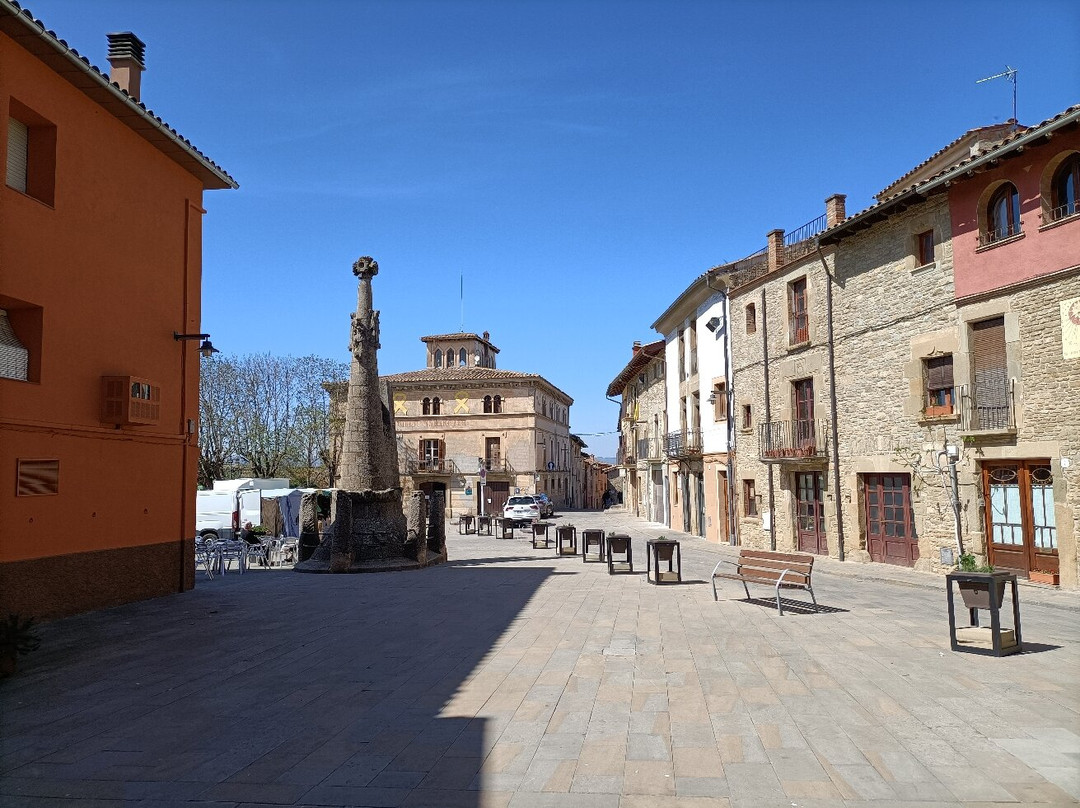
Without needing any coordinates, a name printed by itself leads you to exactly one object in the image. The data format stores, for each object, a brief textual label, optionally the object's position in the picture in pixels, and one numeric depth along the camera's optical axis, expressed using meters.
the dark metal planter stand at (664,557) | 12.70
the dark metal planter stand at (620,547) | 14.79
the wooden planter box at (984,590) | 7.23
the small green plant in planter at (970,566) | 7.88
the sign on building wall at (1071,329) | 12.12
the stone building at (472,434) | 47.91
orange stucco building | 9.35
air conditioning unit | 10.77
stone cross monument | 16.30
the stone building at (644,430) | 36.28
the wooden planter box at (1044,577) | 12.57
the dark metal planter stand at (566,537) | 19.83
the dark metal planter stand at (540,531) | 22.56
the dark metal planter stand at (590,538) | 17.84
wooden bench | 9.92
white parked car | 36.41
